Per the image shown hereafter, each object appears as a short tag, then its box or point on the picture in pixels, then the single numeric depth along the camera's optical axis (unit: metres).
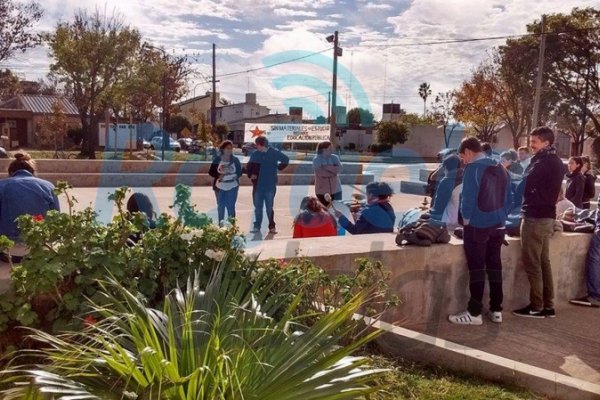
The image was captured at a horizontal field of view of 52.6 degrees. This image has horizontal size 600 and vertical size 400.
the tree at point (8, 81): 29.36
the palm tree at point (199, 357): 2.21
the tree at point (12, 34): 25.27
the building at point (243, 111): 72.44
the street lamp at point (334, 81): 25.41
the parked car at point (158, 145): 44.41
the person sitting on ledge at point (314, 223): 6.41
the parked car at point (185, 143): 45.74
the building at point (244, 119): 58.21
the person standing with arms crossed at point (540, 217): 5.61
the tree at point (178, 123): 57.05
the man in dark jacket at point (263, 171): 9.76
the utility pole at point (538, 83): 25.81
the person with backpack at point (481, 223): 5.29
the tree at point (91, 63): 25.89
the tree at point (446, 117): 47.72
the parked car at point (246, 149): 36.19
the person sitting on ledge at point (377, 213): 6.54
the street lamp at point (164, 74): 30.70
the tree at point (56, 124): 24.12
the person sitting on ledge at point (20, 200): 4.48
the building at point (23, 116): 43.72
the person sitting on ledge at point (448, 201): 6.41
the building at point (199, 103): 61.97
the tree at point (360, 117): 60.19
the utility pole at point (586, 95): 34.31
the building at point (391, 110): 71.88
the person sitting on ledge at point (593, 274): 6.60
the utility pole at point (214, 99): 34.23
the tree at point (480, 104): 39.94
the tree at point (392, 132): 50.56
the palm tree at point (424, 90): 82.99
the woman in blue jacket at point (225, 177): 9.46
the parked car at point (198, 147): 30.64
